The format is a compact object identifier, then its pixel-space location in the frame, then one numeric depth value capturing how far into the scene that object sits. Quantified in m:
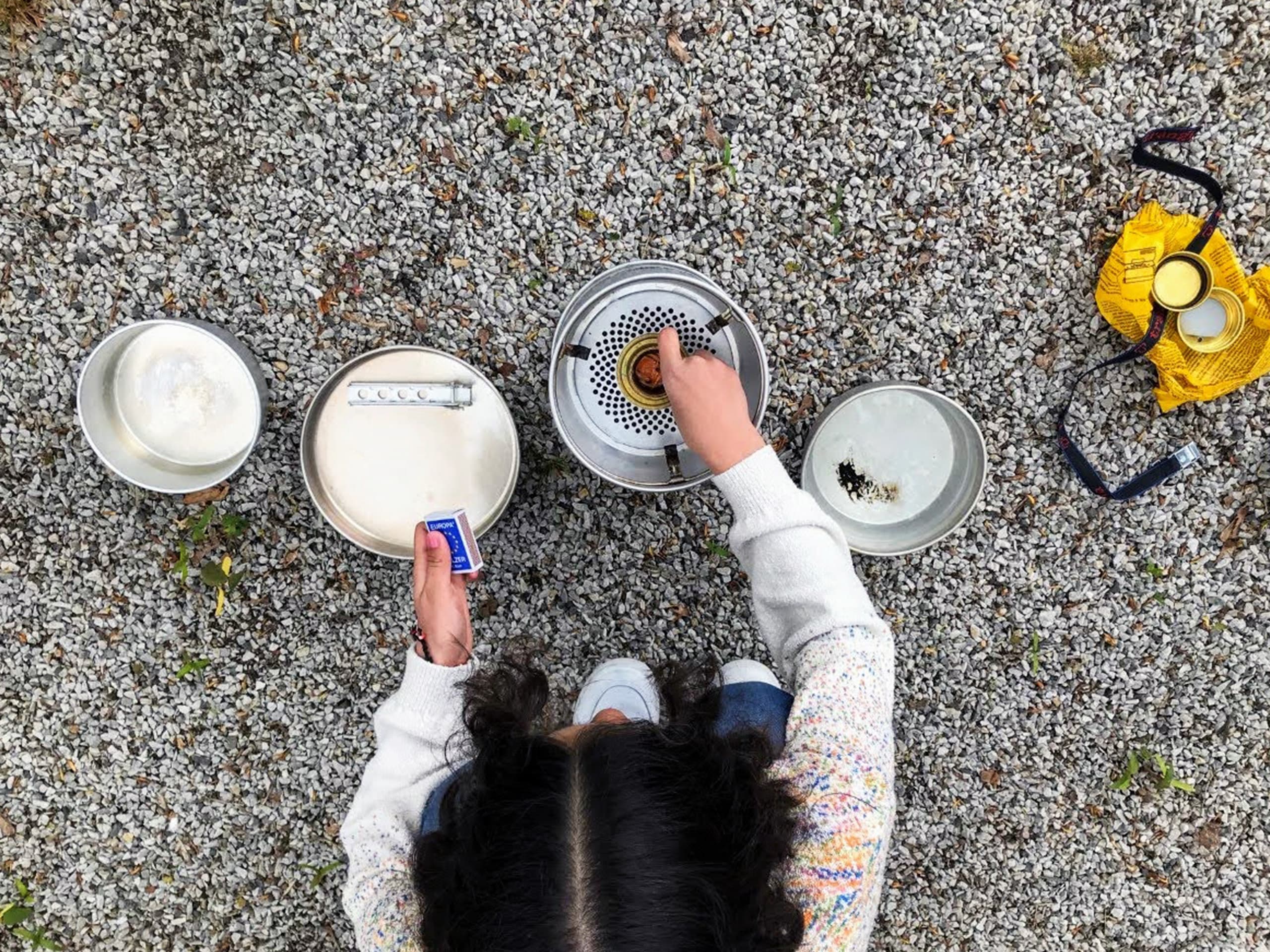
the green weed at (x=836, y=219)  1.41
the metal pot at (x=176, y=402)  1.34
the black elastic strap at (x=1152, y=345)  1.35
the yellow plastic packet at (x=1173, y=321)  1.37
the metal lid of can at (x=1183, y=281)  1.38
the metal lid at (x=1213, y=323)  1.38
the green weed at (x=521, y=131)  1.38
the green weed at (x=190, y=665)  1.45
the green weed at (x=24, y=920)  1.47
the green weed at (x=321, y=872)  1.46
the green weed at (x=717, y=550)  1.44
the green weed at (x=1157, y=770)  1.49
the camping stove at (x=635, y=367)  1.26
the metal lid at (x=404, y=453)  1.28
